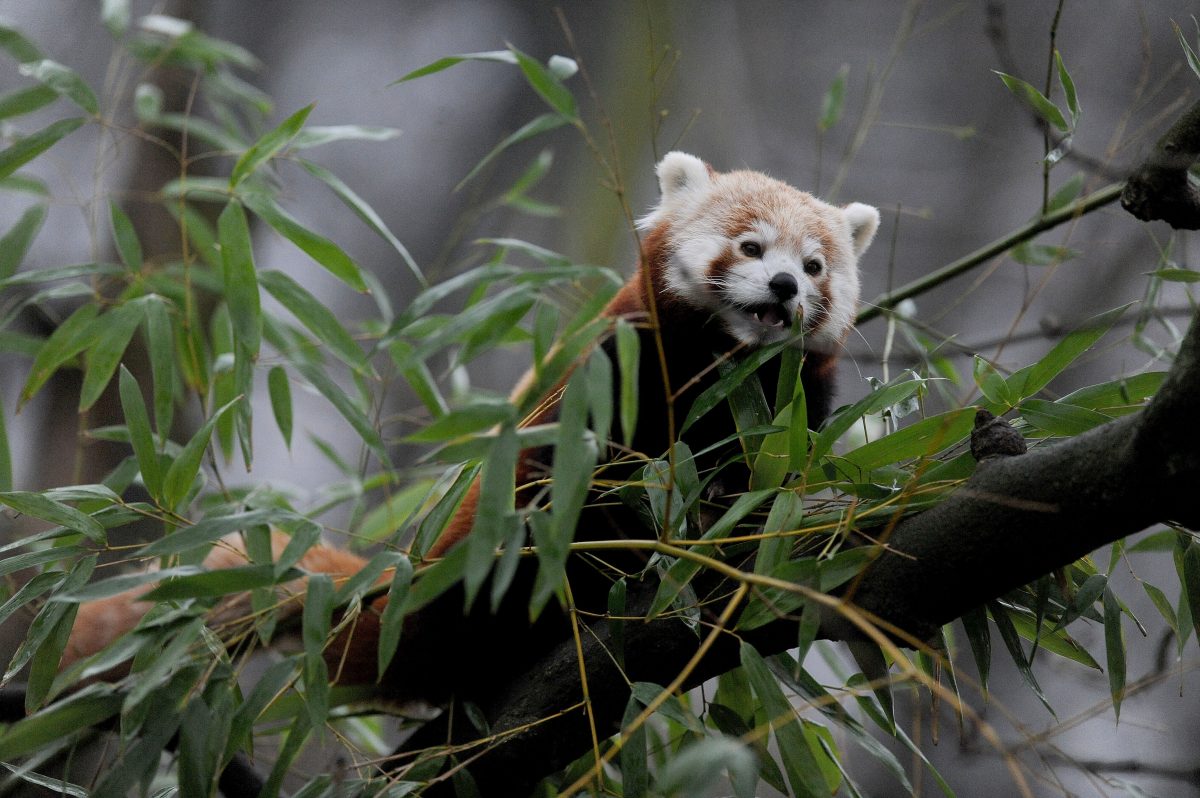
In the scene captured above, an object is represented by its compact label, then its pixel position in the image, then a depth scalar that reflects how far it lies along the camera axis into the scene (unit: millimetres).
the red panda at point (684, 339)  8610
